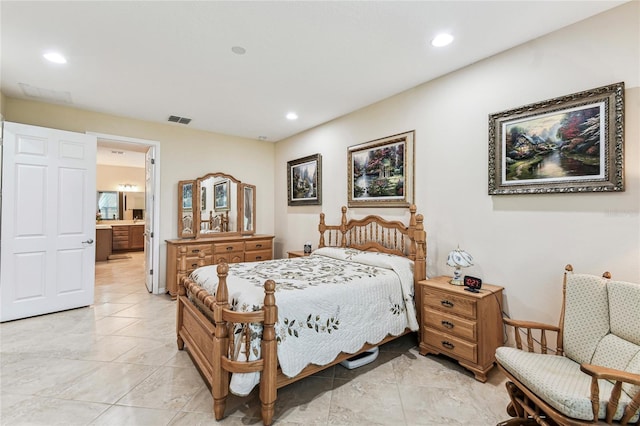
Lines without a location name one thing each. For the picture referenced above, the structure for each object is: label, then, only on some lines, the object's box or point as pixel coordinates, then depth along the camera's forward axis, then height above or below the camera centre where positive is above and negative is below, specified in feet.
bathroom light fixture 30.66 +3.10
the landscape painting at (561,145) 6.63 +1.86
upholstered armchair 4.46 -2.86
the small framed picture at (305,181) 15.61 +2.05
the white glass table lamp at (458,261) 8.55 -1.39
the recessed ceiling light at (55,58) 8.73 +4.95
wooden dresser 14.70 -1.94
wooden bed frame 5.93 -2.79
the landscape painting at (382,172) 11.29 +1.88
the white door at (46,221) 11.27 -0.23
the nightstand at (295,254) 14.55 -2.01
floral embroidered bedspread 6.43 -2.27
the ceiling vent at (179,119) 14.56 +5.03
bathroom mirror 29.63 +1.10
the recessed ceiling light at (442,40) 7.77 +4.91
